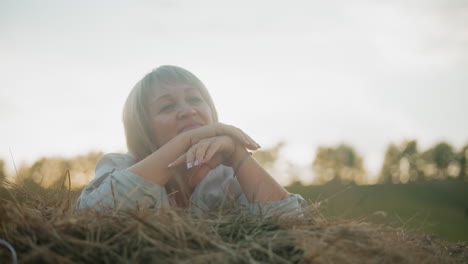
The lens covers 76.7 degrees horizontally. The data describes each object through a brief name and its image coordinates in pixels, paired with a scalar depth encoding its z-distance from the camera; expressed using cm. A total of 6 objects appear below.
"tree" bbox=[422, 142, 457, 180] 3693
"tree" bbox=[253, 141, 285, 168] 2993
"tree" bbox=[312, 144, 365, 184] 4469
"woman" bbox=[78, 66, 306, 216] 169
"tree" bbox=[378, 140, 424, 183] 3738
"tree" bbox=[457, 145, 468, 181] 3803
